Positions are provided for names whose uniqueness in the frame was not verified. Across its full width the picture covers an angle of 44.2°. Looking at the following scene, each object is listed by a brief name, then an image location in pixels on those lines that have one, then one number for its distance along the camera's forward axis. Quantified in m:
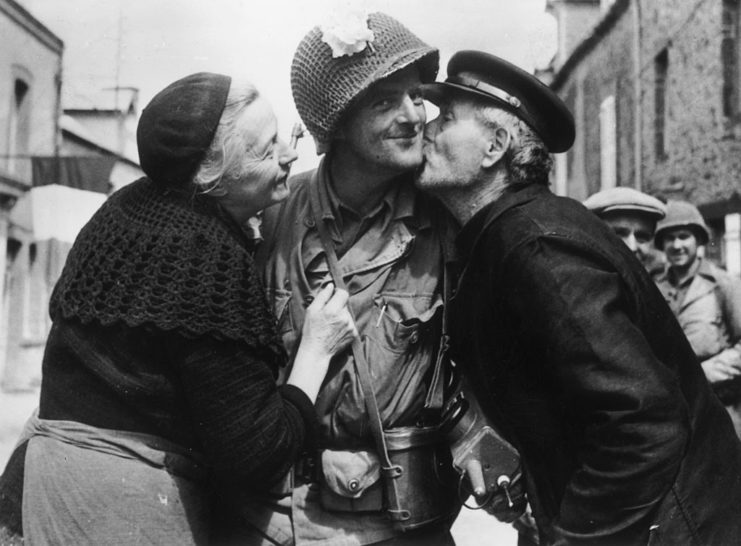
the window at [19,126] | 14.09
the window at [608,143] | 16.52
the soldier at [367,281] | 2.62
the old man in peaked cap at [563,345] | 2.19
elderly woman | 2.23
